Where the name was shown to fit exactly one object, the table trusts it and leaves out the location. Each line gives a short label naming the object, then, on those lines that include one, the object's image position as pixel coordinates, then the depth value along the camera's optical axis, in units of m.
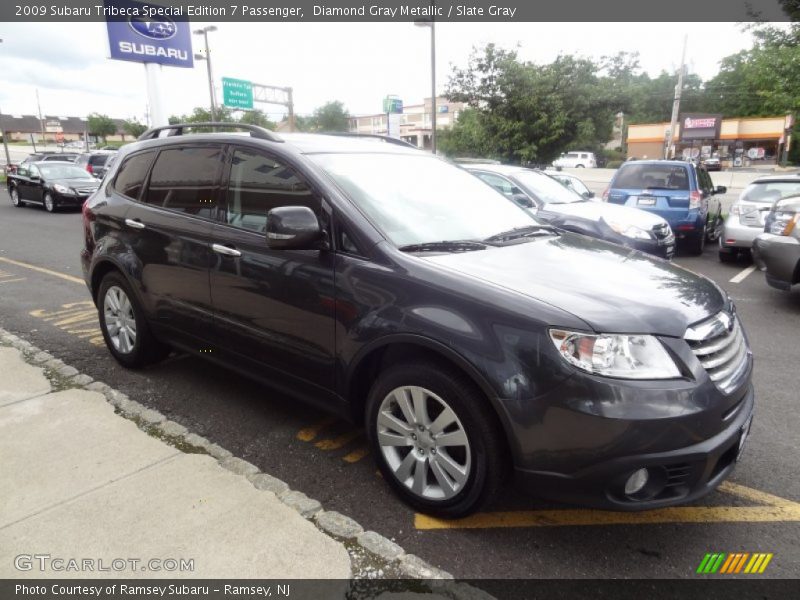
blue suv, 9.91
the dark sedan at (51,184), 16.70
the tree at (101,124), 79.62
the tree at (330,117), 63.09
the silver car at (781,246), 6.02
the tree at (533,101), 16.56
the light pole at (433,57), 15.97
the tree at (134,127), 66.72
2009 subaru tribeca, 2.20
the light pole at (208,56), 27.05
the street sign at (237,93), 33.44
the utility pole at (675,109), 21.96
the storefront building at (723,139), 50.44
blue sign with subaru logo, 18.67
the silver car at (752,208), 8.63
